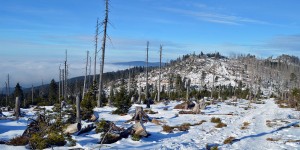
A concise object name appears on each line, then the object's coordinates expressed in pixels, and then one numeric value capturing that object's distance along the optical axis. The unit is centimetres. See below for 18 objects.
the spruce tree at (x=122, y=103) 2905
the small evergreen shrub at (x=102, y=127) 1697
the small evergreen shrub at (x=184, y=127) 2112
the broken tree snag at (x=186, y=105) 3887
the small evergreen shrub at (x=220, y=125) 2322
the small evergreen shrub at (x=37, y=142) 1208
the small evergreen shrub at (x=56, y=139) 1302
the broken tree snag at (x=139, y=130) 1704
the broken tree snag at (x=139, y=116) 2409
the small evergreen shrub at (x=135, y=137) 1608
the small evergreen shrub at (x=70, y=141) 1355
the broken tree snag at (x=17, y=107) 2467
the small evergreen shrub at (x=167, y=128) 1997
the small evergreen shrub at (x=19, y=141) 1351
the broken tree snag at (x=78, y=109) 2004
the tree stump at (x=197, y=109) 3460
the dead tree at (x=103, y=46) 3334
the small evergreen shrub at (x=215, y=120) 2642
